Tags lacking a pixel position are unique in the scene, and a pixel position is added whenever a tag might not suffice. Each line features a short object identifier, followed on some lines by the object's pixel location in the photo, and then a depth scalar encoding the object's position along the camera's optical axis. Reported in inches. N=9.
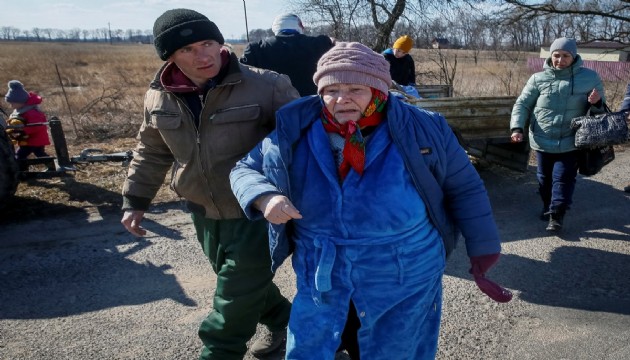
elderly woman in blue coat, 69.5
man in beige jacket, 86.4
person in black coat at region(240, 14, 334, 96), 166.2
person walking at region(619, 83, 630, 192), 184.2
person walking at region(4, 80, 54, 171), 260.1
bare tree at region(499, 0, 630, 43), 447.2
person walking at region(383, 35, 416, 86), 268.2
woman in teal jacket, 171.3
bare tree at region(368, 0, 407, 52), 490.0
